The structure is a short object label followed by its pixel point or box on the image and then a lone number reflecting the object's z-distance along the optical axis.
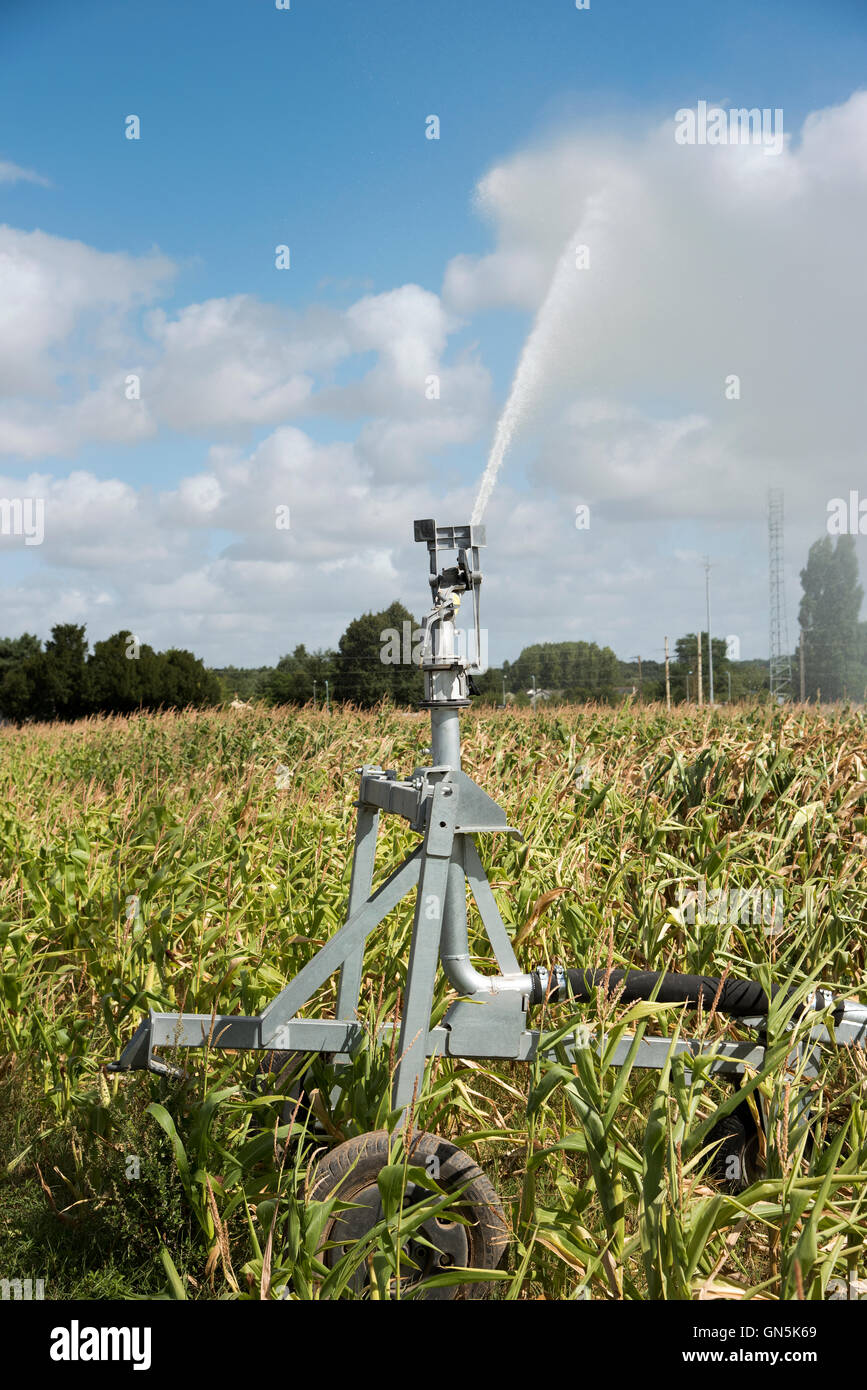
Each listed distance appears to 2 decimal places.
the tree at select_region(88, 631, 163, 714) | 36.62
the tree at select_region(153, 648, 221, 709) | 36.62
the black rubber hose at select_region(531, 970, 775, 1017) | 2.78
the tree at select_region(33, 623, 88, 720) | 37.91
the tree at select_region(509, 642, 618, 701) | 45.47
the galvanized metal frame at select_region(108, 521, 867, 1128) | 2.32
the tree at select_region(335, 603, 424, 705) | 39.84
